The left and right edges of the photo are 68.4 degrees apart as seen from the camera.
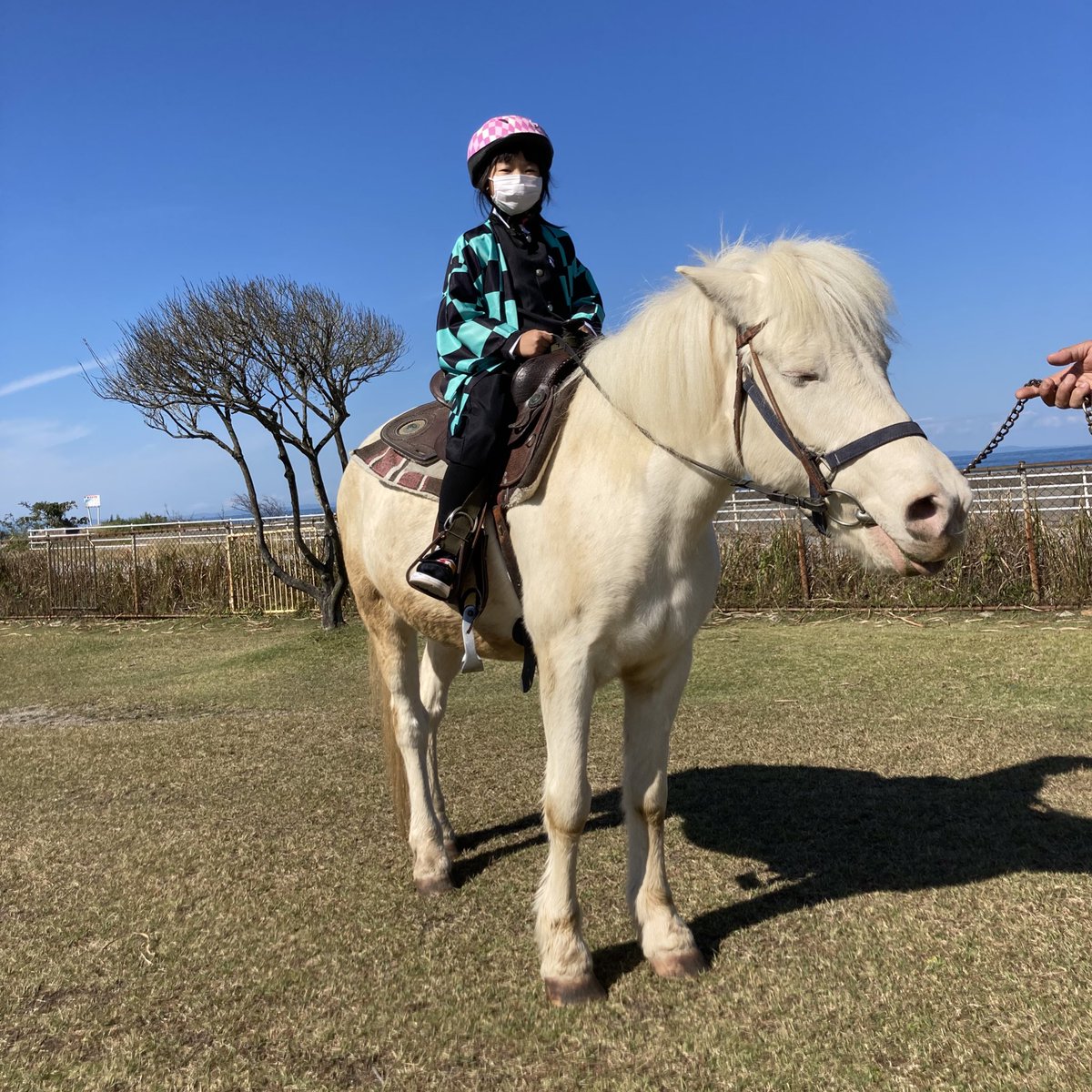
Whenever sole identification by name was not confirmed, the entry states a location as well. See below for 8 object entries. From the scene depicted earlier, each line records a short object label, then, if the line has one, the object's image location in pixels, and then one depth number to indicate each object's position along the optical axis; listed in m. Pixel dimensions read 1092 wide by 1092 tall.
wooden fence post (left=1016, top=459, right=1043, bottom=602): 10.08
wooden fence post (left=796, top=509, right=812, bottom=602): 11.28
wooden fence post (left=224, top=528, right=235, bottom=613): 14.77
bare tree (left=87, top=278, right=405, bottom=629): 12.85
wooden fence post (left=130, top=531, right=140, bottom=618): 14.95
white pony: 2.12
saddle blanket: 3.35
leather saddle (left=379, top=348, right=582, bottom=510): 2.81
